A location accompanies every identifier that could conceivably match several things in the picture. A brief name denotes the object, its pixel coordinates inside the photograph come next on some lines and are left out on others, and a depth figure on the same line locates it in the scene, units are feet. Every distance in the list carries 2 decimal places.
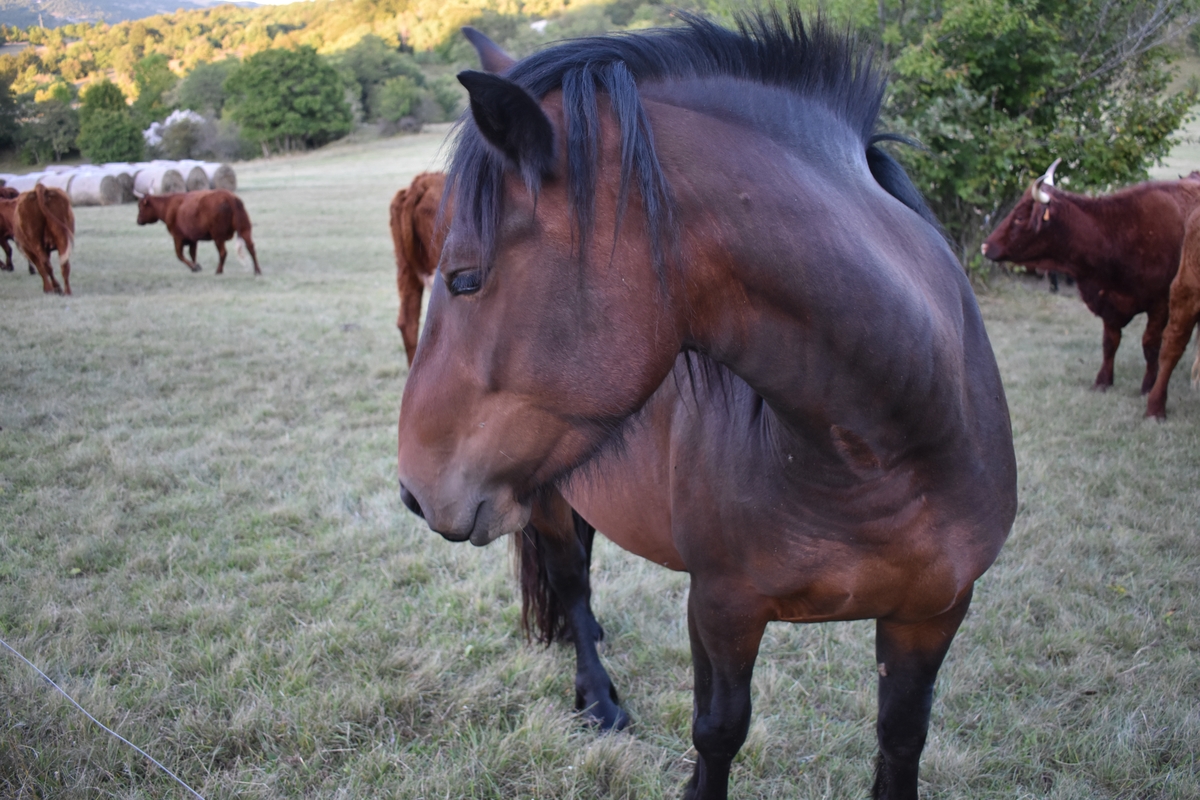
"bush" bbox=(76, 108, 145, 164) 126.31
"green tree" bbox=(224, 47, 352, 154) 163.22
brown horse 3.65
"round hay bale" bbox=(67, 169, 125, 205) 85.61
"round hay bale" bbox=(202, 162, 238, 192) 98.94
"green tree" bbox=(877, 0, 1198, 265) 30.04
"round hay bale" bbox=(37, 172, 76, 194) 80.78
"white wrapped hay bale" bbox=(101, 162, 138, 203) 89.61
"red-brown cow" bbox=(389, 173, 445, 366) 22.99
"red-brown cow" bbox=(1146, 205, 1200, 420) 17.75
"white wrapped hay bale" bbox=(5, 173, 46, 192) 71.51
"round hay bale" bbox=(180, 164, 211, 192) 95.14
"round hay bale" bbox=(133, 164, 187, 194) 90.68
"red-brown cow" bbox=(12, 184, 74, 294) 32.04
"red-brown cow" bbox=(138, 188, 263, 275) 43.98
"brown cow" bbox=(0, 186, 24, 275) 36.63
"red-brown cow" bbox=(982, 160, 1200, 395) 21.12
